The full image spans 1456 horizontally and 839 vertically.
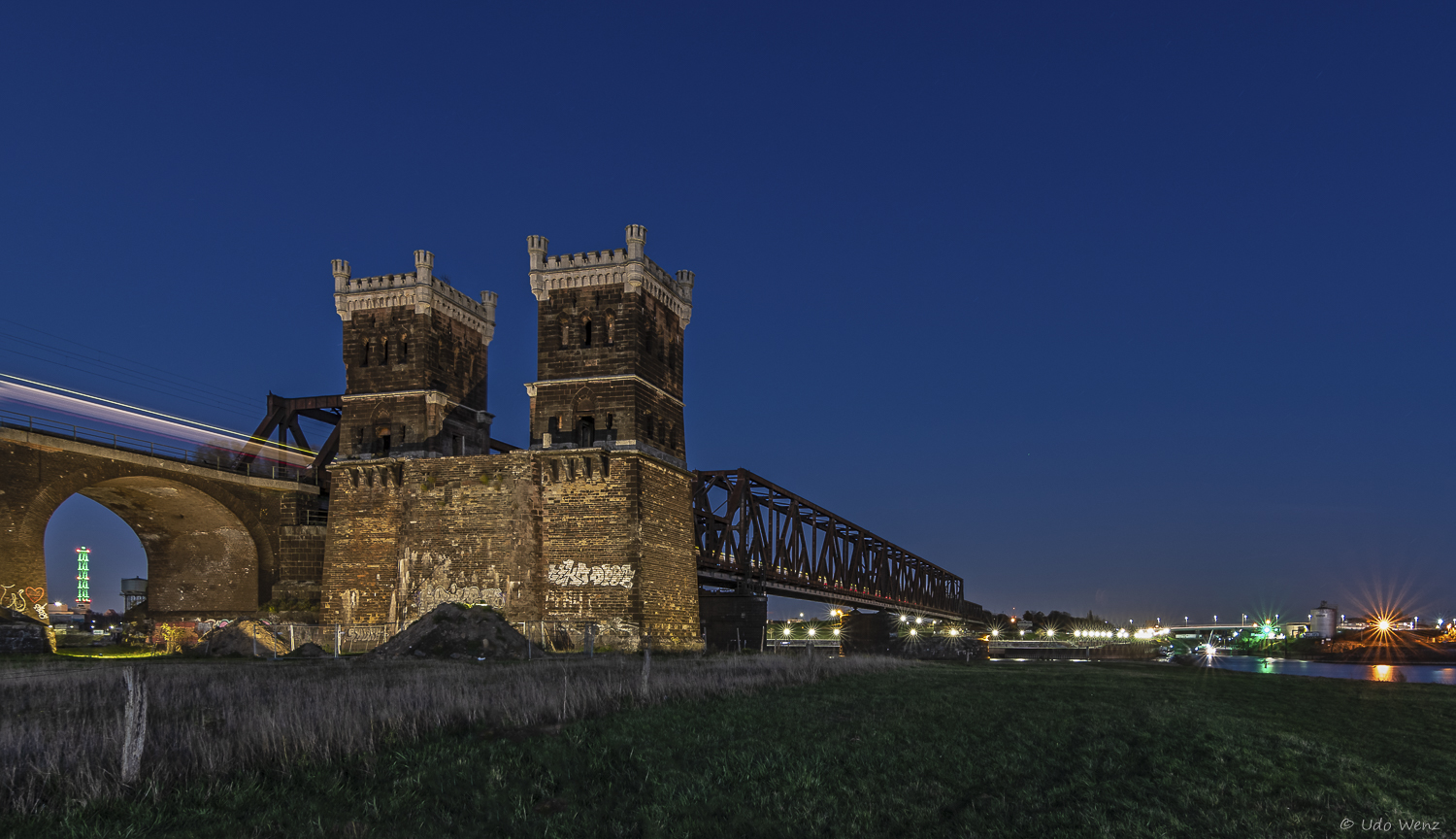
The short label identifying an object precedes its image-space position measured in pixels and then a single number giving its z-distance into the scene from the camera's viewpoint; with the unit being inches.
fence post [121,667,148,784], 344.2
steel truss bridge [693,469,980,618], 2628.0
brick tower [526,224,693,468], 1644.9
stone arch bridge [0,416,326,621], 1649.9
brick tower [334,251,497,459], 1835.6
